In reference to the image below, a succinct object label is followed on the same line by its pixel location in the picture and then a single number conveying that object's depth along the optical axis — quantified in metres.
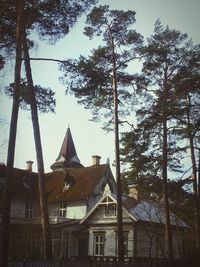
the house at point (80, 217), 33.03
